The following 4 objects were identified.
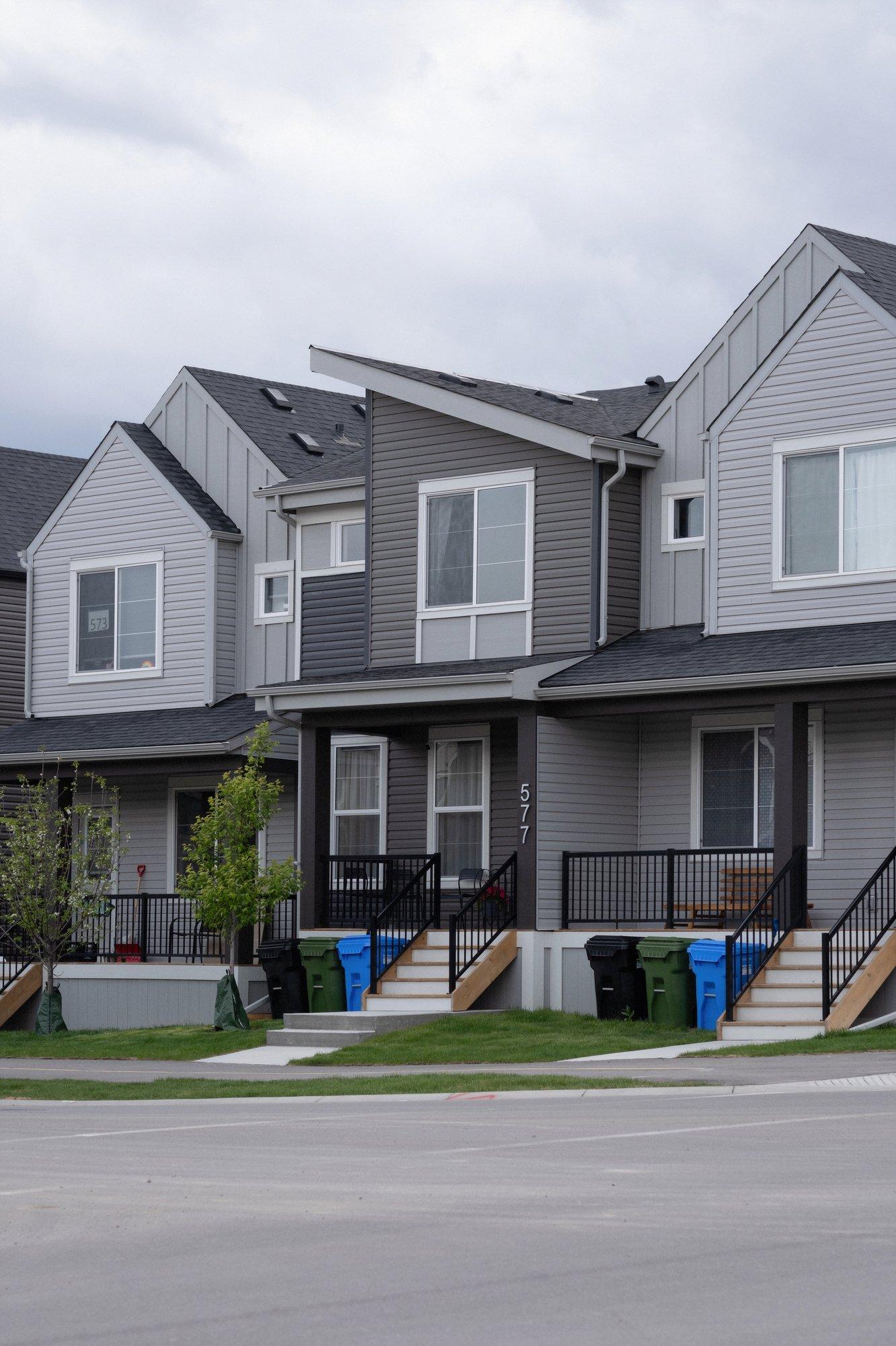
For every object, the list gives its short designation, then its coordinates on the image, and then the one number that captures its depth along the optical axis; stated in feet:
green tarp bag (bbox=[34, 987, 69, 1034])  88.74
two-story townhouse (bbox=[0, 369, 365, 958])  96.68
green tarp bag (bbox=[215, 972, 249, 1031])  82.69
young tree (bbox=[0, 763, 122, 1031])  88.69
